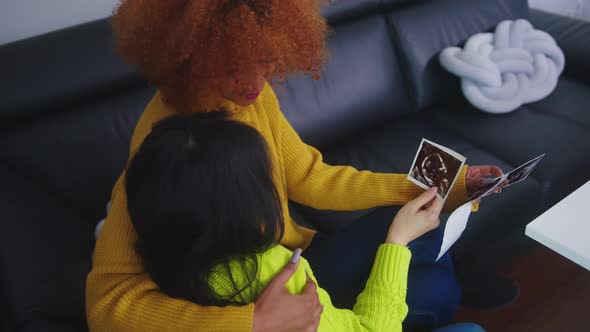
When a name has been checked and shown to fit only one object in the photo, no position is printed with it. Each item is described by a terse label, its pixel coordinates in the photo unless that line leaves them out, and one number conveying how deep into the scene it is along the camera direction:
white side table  0.83
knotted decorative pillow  1.61
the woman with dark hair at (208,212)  0.60
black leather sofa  0.95
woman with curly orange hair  0.71
